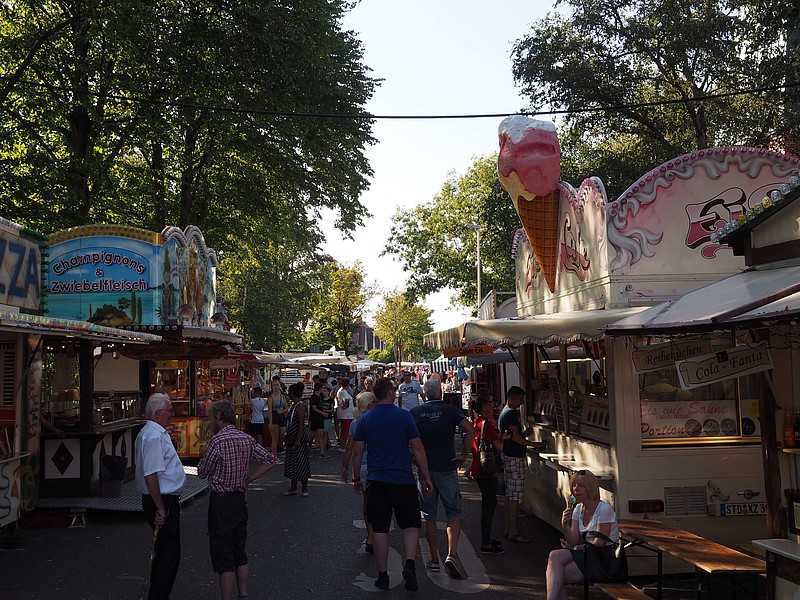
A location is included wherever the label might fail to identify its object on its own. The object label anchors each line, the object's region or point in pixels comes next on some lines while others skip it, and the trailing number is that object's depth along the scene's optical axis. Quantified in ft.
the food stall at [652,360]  27.58
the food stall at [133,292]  52.65
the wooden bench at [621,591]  20.80
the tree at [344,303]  211.61
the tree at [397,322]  284.61
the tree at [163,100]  66.18
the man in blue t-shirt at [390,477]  24.59
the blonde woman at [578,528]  20.33
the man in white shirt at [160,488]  21.11
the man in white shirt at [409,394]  61.41
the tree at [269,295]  144.46
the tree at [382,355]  333.13
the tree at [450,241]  142.00
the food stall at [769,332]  18.21
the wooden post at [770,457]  20.94
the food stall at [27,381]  34.96
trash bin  39.96
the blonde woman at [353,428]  29.22
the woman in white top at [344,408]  65.92
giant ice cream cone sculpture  36.45
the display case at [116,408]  45.84
